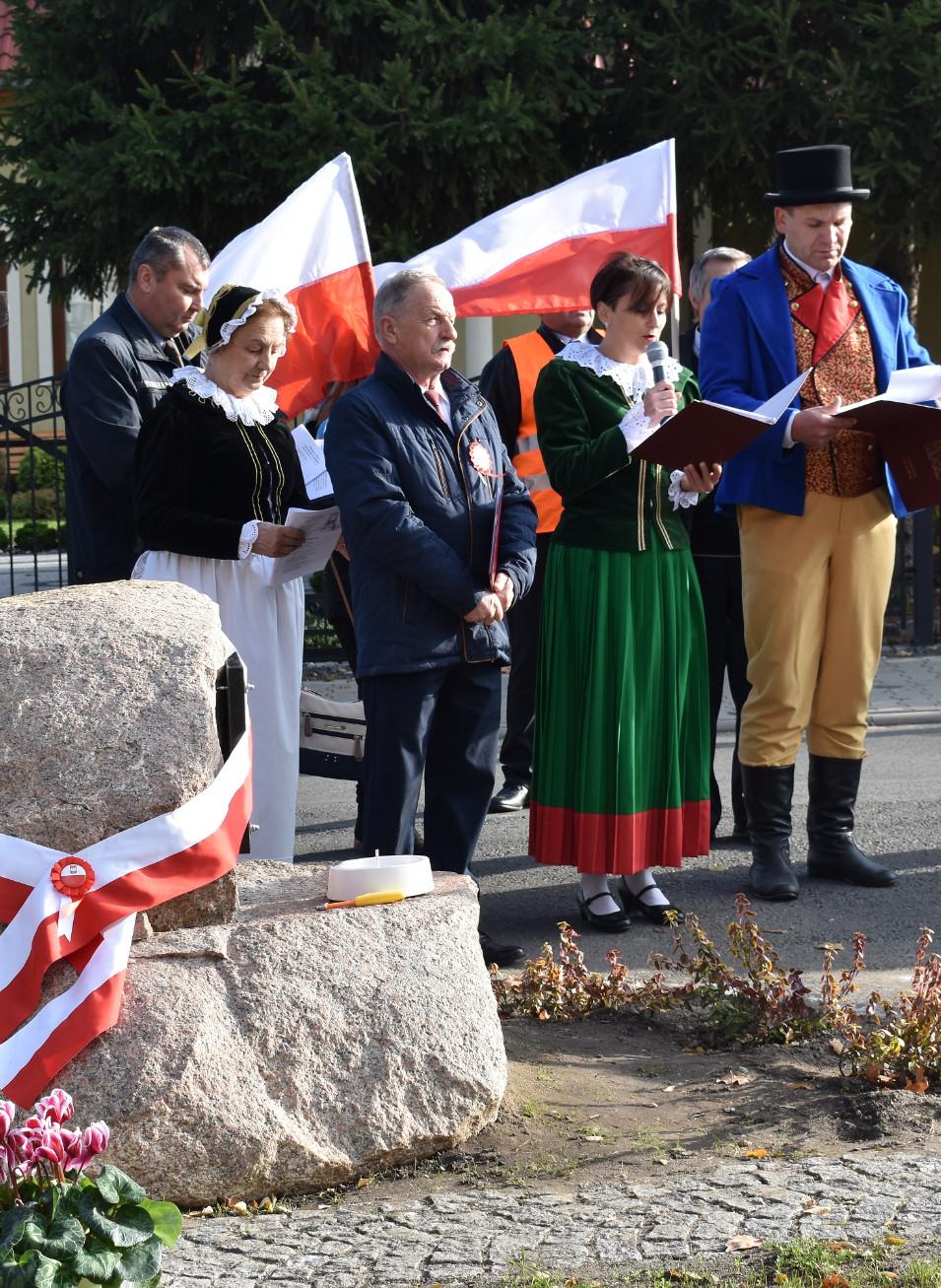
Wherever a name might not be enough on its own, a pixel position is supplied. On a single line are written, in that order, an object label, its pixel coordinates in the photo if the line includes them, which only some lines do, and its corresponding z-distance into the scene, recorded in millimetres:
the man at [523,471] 7363
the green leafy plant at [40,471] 21203
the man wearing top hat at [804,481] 5992
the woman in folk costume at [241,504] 5312
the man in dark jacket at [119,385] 5840
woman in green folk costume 5586
